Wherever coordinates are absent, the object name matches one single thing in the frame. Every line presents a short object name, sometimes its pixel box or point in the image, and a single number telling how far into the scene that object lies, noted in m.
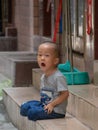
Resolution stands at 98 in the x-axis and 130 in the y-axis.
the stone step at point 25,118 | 6.79
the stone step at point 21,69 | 11.88
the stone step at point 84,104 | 6.74
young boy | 6.55
